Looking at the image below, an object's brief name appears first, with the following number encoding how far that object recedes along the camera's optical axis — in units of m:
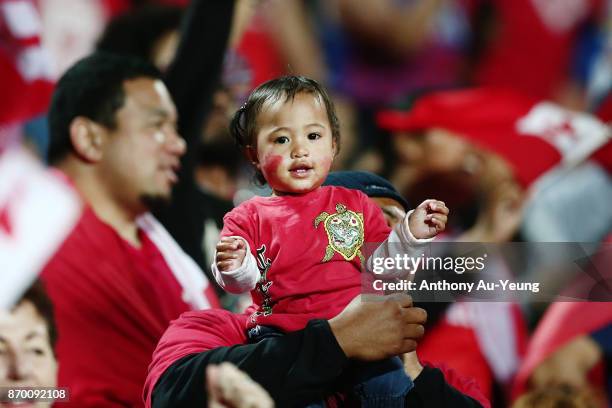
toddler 5.46
